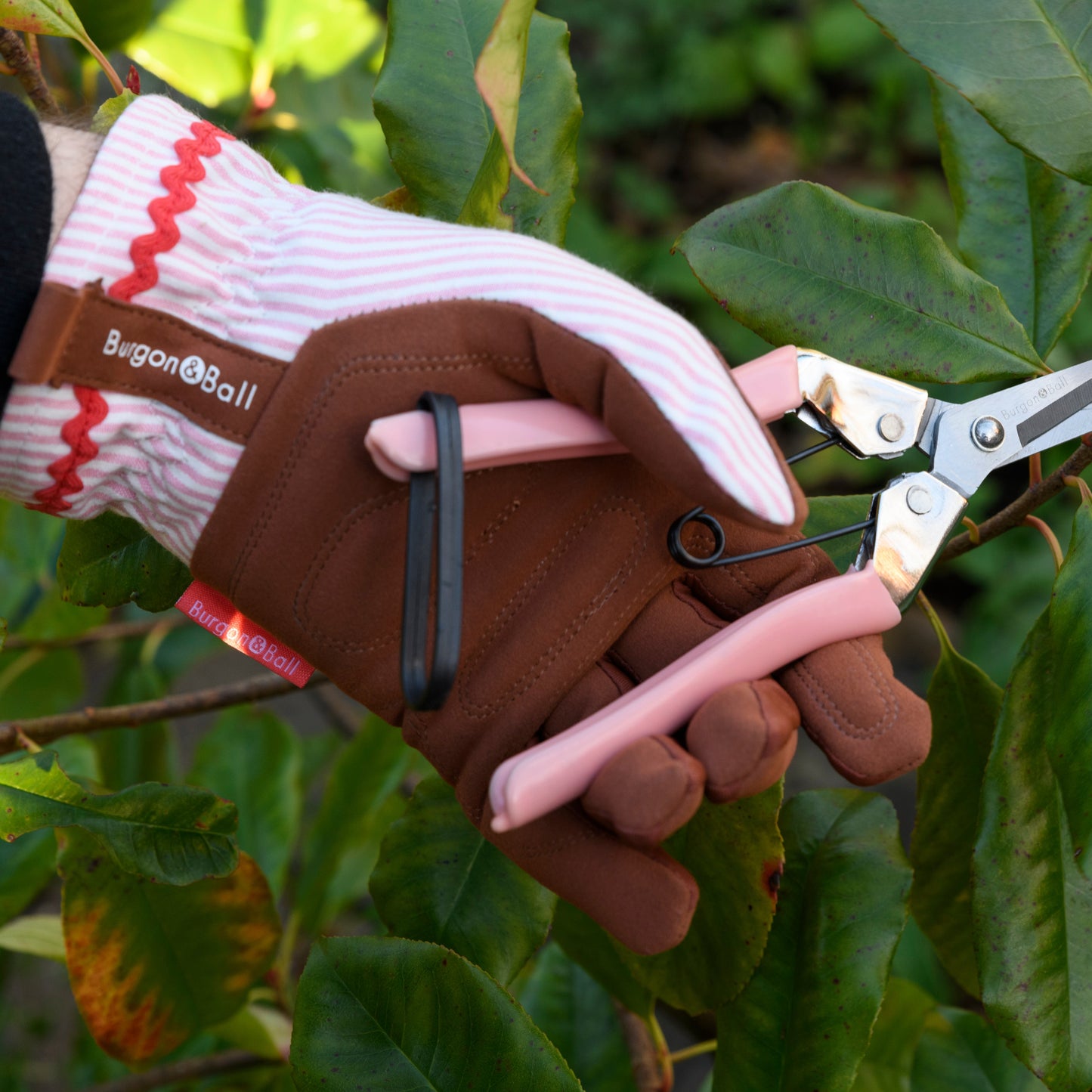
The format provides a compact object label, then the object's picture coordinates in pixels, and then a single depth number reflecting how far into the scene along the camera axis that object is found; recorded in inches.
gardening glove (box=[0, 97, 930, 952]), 16.8
